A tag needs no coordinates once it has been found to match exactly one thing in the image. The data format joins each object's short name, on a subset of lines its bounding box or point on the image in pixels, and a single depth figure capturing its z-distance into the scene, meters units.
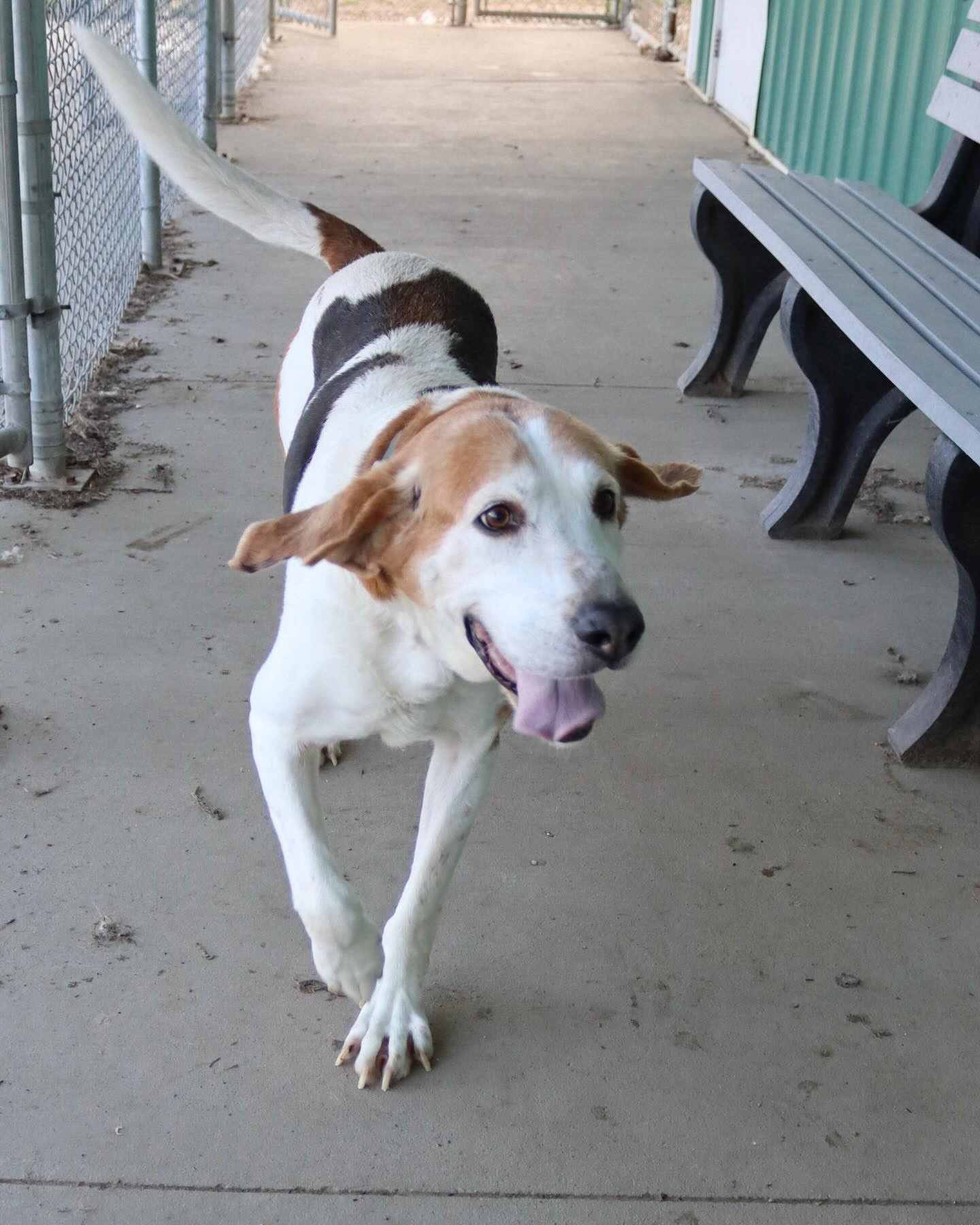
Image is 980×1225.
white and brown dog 2.01
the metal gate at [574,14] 15.11
